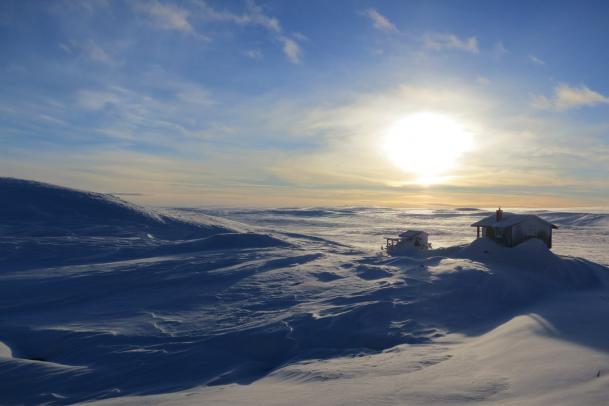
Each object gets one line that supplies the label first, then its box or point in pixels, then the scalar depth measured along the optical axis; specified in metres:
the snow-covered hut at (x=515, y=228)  27.83
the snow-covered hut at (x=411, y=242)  34.62
